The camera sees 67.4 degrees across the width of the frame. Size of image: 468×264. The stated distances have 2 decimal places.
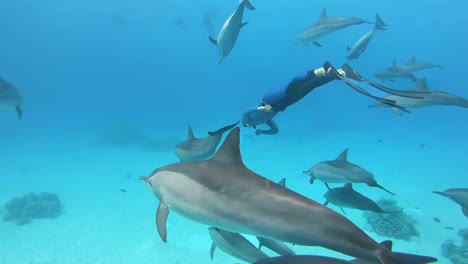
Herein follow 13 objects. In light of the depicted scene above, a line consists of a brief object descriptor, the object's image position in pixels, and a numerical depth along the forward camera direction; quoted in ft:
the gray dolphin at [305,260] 9.70
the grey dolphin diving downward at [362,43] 28.27
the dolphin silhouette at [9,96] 28.02
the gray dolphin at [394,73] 30.76
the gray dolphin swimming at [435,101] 16.12
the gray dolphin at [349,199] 18.71
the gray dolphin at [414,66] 31.12
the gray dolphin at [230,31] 18.01
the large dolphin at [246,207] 7.70
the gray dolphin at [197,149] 19.99
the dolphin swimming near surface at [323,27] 29.30
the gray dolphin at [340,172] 18.69
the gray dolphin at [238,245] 13.65
